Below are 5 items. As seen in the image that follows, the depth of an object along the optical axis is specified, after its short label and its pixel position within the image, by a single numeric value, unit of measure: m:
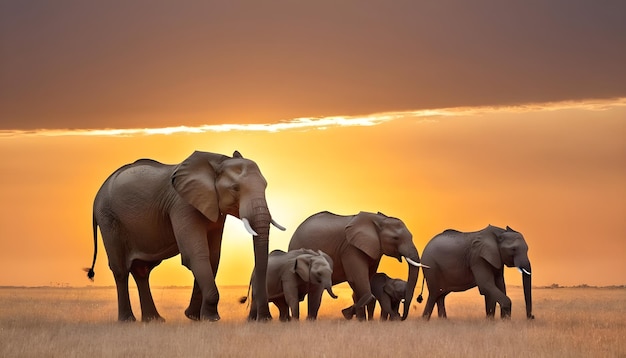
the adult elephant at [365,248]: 28.08
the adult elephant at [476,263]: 28.53
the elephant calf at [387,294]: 28.06
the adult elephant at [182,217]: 22.84
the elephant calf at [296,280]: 25.44
